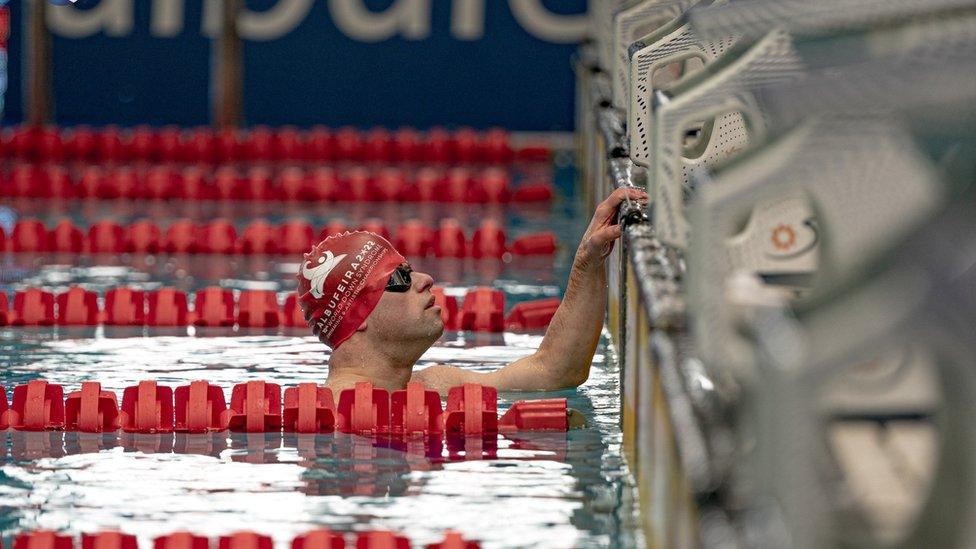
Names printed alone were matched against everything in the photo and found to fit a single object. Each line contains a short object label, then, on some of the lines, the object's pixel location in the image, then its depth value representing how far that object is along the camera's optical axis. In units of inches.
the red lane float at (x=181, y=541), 317.7
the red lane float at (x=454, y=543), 315.6
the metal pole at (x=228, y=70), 1182.9
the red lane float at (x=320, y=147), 1099.3
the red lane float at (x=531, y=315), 587.2
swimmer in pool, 424.2
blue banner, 1203.2
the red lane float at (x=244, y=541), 317.1
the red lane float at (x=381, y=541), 316.5
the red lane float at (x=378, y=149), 1096.2
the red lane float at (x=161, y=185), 936.9
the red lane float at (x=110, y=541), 319.3
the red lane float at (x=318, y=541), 315.9
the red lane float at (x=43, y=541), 319.6
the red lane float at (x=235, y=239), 751.1
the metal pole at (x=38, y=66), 1169.4
